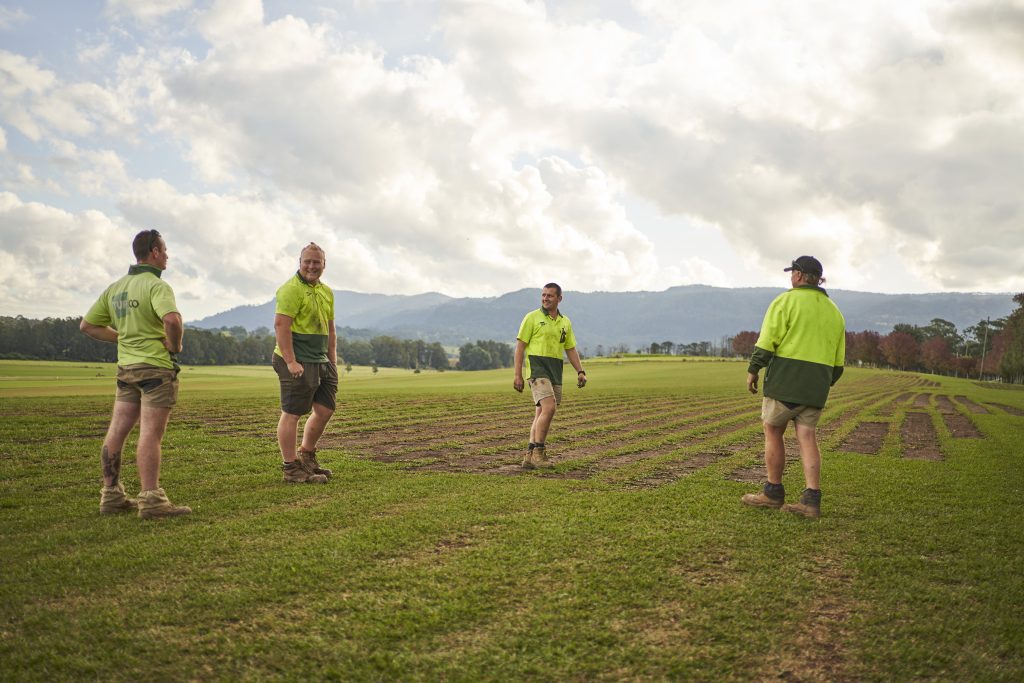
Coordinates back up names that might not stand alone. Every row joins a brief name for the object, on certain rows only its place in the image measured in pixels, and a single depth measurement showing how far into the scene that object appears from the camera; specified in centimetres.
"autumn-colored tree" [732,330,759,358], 15491
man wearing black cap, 603
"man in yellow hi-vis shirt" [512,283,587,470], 869
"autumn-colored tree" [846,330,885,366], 12962
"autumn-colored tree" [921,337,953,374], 11169
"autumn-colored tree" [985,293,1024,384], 7994
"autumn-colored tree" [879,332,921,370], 11912
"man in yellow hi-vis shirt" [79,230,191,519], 549
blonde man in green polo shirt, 686
